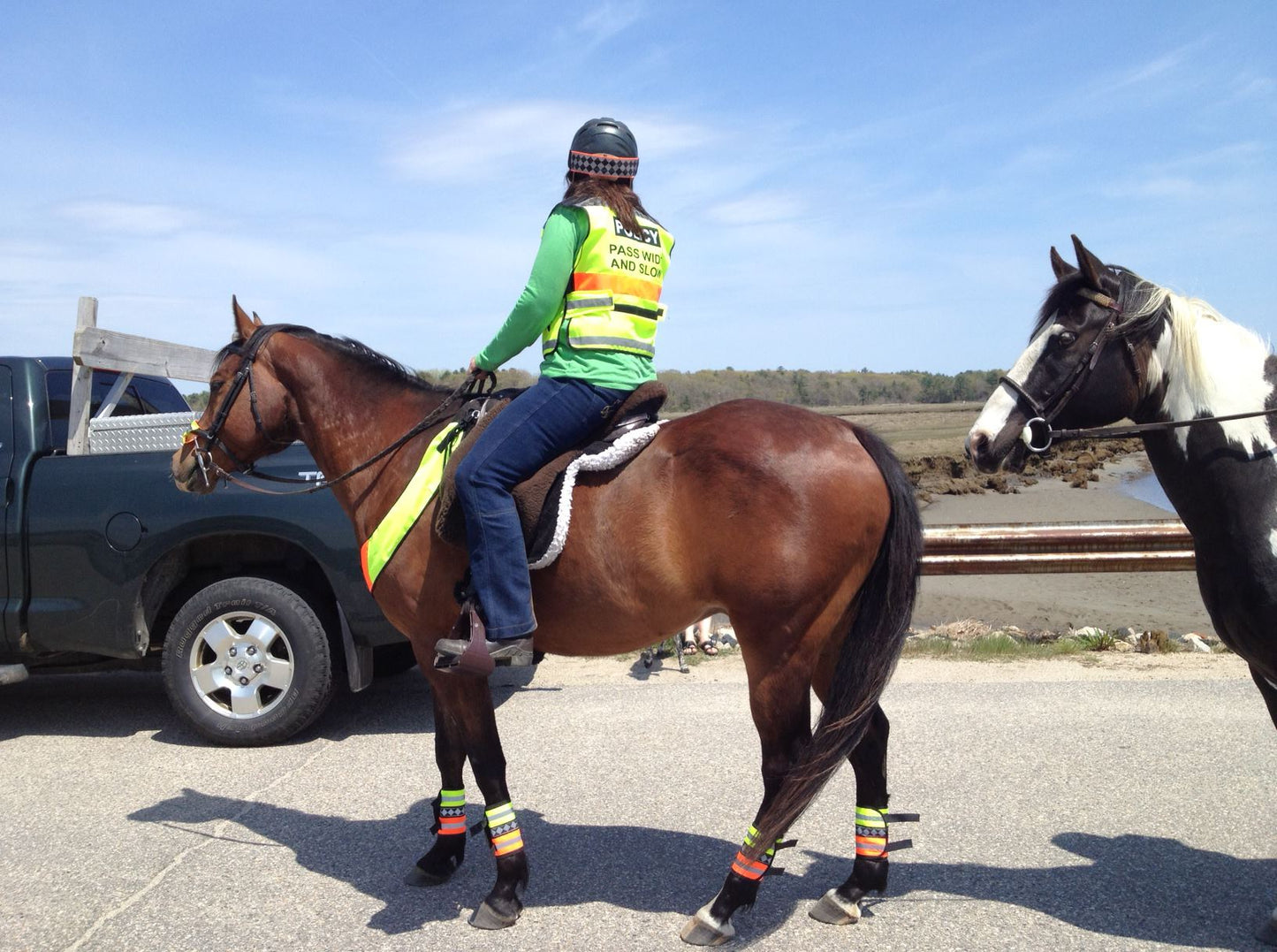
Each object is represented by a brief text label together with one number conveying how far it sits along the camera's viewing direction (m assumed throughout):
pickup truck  5.97
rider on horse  3.71
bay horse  3.54
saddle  3.77
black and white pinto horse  3.40
